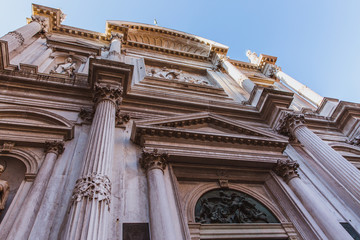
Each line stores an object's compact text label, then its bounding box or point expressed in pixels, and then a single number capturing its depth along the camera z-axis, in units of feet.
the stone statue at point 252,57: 69.95
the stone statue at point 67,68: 35.63
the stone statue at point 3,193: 15.89
